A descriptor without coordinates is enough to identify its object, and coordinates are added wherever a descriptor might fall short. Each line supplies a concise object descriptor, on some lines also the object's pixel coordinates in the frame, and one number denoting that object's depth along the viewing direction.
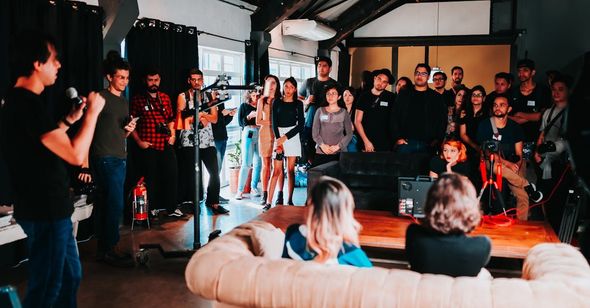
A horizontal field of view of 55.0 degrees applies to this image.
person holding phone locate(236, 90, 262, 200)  7.01
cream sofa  1.74
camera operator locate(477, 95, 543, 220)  5.04
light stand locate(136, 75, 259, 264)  4.34
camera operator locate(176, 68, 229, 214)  5.57
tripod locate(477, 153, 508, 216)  4.21
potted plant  7.35
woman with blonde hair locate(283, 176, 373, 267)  2.09
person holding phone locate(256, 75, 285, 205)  6.41
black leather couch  5.23
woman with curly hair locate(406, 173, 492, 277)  2.14
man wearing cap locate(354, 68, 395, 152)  6.02
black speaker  3.83
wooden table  3.16
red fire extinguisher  5.35
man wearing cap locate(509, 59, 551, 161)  5.63
